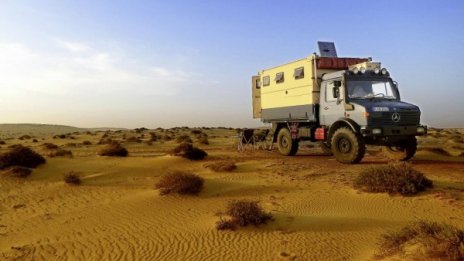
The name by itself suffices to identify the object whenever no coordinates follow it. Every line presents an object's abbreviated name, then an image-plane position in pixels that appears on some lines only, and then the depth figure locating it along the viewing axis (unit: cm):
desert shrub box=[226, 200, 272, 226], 879
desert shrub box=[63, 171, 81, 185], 1423
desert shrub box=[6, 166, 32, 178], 1526
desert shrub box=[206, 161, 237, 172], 1623
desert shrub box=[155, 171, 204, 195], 1215
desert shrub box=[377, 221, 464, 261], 580
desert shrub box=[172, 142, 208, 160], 1983
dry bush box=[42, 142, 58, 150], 2938
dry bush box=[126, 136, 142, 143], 3873
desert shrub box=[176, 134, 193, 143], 3735
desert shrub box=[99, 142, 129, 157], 2181
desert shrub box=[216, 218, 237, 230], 867
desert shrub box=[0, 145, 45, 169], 1620
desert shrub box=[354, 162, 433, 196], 1106
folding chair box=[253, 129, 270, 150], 2528
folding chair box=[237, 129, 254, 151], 2586
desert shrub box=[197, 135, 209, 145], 3509
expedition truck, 1586
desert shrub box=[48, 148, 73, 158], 2174
